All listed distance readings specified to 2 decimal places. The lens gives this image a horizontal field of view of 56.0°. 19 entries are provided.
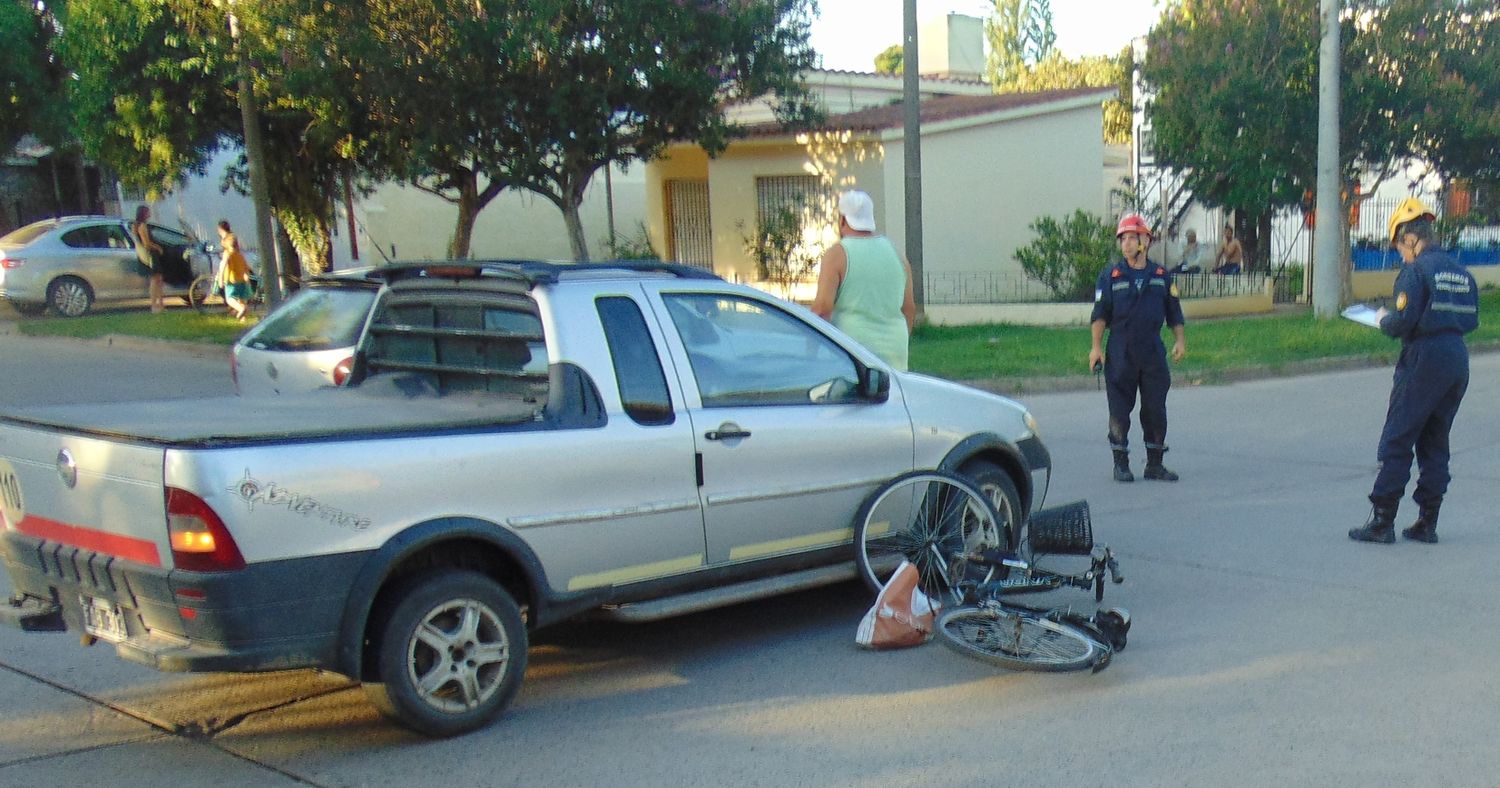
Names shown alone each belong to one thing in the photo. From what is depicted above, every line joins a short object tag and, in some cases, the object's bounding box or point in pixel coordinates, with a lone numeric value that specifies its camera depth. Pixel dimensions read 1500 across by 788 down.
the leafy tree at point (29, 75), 24.59
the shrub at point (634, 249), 23.83
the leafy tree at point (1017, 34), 60.69
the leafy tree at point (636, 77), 16.36
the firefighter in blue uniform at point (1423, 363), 7.18
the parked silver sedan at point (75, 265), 23.28
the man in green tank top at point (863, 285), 7.45
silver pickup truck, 4.39
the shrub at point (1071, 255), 20.53
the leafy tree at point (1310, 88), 19.27
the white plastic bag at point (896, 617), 5.75
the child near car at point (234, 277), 20.89
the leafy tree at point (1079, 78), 44.41
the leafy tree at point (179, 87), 16.23
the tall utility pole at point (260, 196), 17.06
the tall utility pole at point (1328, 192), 17.69
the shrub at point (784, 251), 22.27
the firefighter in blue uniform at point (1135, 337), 9.30
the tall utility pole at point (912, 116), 16.59
